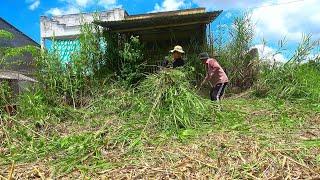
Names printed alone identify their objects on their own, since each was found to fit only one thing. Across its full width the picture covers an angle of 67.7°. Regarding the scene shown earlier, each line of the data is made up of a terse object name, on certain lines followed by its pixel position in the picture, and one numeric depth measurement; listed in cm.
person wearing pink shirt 461
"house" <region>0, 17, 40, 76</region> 984
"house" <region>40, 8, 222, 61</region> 576
